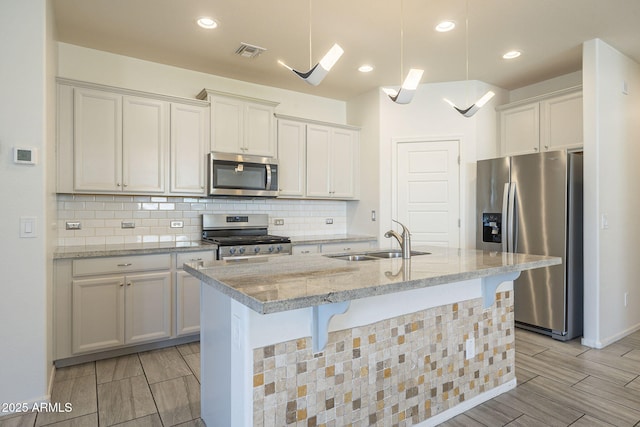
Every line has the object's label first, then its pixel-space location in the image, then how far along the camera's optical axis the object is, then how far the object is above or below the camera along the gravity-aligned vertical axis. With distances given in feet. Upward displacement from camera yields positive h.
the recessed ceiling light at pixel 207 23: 9.49 +4.84
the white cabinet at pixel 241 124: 12.14 +2.93
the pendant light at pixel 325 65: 6.22 +2.42
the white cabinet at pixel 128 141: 10.05 +2.03
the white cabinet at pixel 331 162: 14.42 +1.98
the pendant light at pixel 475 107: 8.07 +2.30
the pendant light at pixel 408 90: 6.93 +2.29
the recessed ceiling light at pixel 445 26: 9.73 +4.88
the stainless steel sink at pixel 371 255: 7.98 -0.95
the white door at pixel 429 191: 14.07 +0.82
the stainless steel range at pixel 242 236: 11.35 -0.83
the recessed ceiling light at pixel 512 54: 11.44 +4.86
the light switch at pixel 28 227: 7.21 -0.29
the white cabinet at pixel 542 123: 12.09 +3.05
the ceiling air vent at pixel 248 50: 10.90 +4.80
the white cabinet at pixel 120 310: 9.44 -2.59
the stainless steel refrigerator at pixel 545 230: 11.07 -0.56
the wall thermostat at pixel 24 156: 7.11 +1.07
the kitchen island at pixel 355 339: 4.90 -2.03
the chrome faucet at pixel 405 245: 7.45 -0.65
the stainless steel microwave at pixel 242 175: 11.96 +1.21
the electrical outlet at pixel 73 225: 10.75 -0.38
